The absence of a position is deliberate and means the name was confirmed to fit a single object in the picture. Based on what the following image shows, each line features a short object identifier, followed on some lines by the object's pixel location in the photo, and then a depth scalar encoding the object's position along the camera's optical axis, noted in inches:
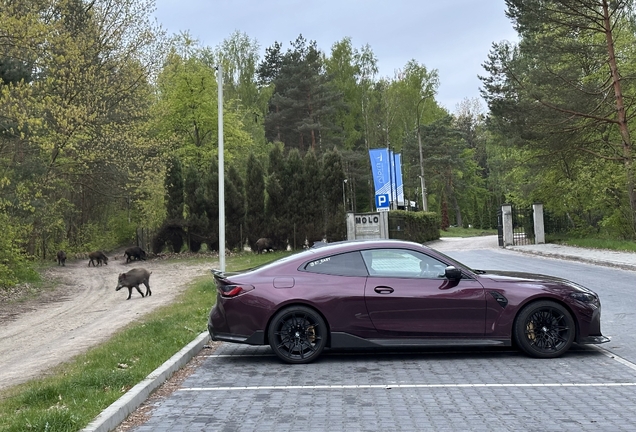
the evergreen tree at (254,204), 1524.4
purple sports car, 311.1
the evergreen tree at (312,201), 1505.9
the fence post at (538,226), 1501.0
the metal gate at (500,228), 1581.0
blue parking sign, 1328.7
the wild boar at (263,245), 1451.8
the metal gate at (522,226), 1574.8
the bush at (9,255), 879.7
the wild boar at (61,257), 1355.8
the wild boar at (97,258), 1370.6
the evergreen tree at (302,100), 2316.7
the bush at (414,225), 1504.7
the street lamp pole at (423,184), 2226.1
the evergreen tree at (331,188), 1509.6
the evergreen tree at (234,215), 1518.2
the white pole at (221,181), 682.2
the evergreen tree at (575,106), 1097.4
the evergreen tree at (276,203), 1509.6
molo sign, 1277.1
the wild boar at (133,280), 807.1
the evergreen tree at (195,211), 1503.4
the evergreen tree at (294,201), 1507.1
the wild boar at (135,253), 1428.4
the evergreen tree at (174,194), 1513.3
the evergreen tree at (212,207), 1517.0
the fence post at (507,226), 1552.7
